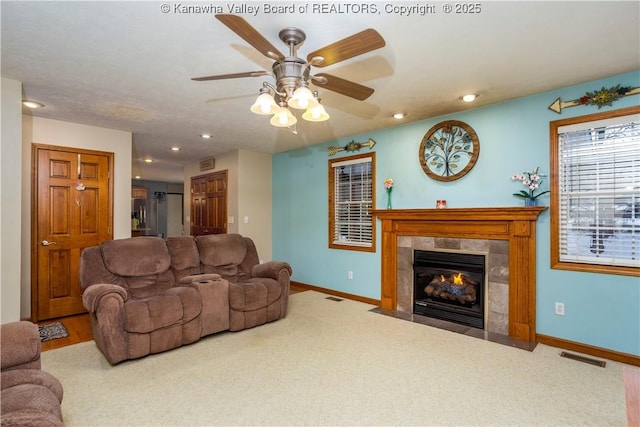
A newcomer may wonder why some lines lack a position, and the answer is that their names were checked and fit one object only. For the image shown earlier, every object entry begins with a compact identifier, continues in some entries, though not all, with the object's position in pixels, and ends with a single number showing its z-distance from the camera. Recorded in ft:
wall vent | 21.32
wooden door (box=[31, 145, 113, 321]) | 13.17
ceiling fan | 5.50
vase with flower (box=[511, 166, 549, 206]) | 10.82
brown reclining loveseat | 9.11
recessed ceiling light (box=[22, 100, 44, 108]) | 11.52
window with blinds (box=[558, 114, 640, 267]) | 9.35
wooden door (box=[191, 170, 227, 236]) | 20.38
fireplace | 10.86
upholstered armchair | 4.22
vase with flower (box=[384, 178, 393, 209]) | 14.70
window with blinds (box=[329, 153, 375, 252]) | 16.01
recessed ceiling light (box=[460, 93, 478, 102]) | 10.84
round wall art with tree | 12.41
